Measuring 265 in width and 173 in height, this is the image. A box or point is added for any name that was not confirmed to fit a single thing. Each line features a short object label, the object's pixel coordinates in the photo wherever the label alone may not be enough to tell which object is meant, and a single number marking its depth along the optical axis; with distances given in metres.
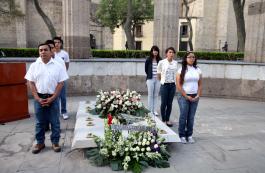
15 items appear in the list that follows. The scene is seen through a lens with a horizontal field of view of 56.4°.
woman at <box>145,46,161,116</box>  6.69
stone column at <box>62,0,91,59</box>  10.01
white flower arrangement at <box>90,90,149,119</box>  5.73
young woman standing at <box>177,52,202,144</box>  4.94
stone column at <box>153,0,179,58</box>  10.61
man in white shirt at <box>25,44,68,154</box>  4.31
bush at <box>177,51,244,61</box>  13.49
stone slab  4.28
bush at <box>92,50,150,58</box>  13.59
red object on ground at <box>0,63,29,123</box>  6.25
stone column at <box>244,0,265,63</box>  9.99
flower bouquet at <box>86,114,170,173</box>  4.01
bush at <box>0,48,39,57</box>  13.30
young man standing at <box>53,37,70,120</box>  6.33
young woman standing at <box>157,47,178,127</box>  6.11
